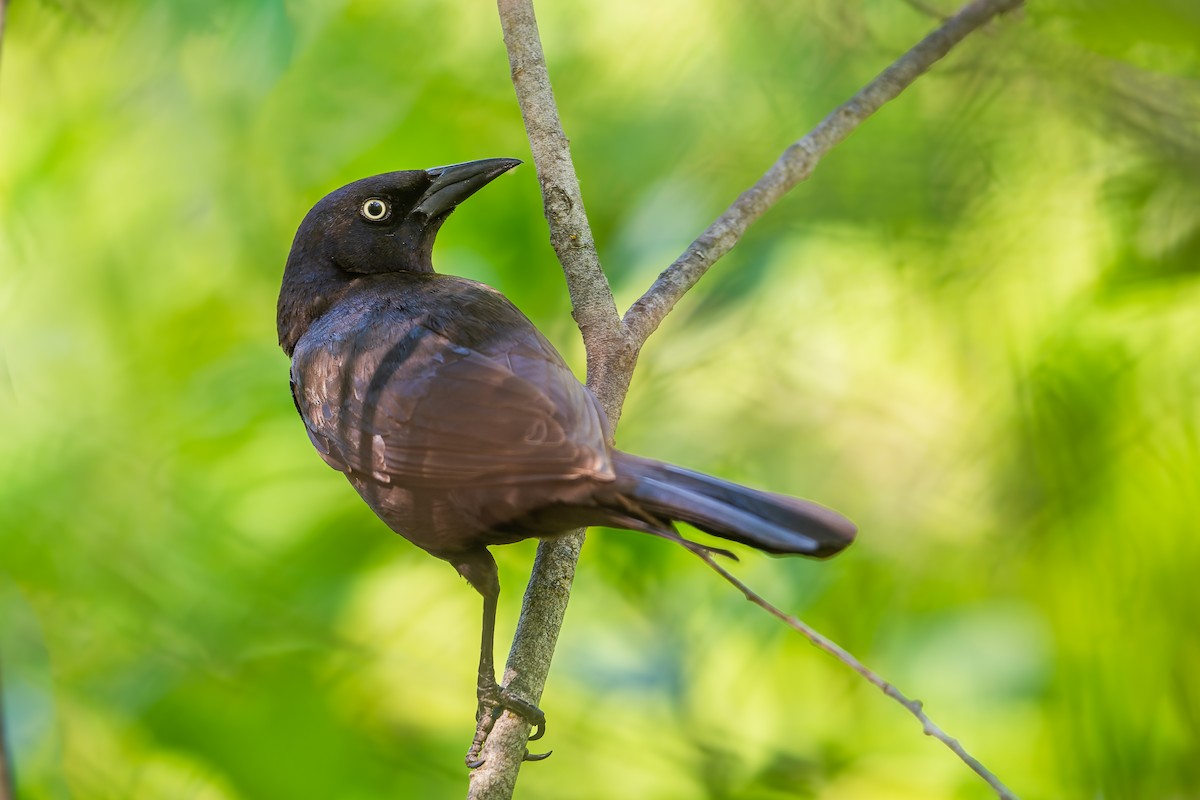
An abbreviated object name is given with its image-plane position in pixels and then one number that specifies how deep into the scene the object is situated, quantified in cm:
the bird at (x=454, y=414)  423
